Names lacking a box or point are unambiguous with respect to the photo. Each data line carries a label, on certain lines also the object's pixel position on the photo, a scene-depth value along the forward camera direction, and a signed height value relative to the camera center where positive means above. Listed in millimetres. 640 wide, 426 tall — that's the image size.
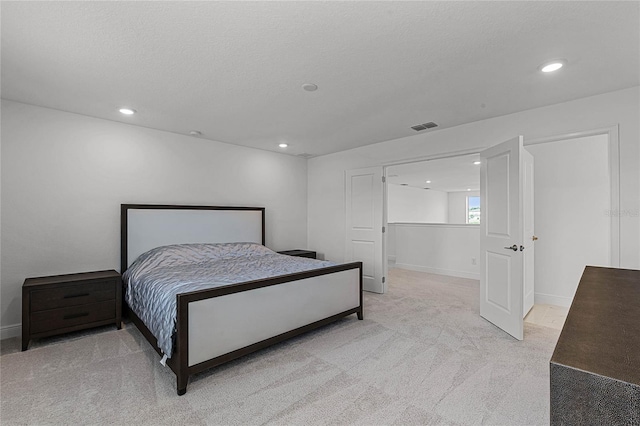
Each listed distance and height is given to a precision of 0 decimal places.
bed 2254 -631
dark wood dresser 426 -254
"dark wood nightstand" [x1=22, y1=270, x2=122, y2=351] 2820 -872
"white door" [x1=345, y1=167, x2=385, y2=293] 4875 -137
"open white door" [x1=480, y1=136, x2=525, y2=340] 2975 -226
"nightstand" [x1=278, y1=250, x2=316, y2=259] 5186 -655
